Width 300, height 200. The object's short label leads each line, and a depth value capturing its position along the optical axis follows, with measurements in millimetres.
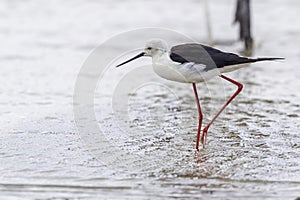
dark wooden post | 20734
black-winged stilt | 11180
